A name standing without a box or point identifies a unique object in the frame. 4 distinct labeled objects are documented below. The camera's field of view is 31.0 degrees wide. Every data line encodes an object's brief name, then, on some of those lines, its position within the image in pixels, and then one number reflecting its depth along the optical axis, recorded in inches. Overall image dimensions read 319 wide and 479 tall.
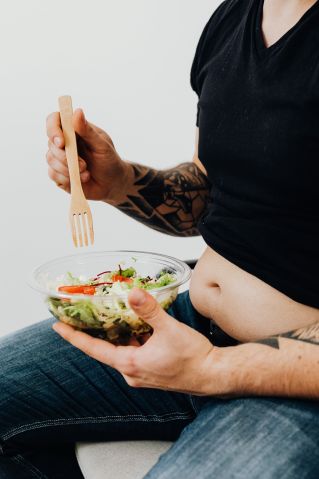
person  30.3
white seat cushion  36.2
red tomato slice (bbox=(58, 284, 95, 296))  33.4
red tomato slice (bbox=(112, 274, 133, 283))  35.7
